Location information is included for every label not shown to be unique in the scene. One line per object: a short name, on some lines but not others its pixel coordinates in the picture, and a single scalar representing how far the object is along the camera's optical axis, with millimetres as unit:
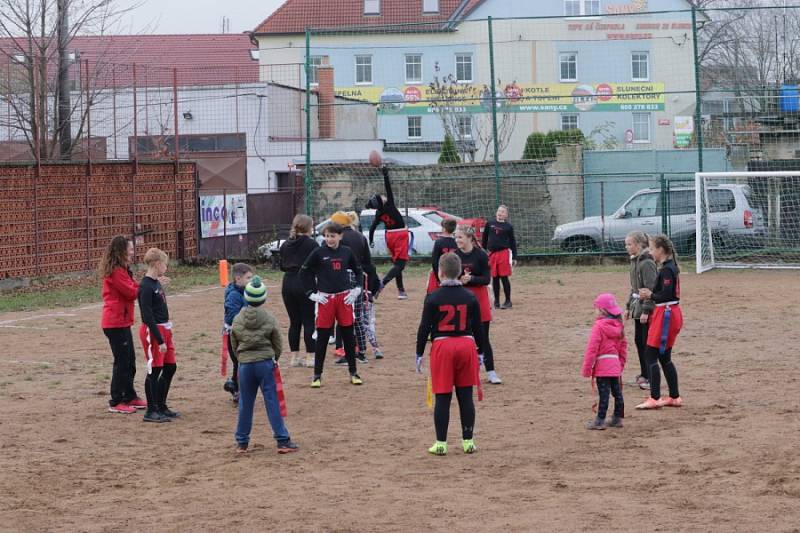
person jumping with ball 18047
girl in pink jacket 9469
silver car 24547
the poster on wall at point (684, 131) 28719
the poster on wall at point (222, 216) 26812
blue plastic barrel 26547
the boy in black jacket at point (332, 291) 11633
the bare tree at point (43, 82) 23750
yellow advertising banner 27820
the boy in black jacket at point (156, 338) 10000
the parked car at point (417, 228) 25609
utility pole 24609
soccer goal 24250
